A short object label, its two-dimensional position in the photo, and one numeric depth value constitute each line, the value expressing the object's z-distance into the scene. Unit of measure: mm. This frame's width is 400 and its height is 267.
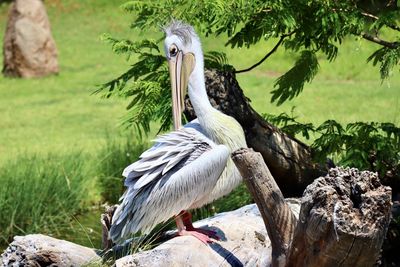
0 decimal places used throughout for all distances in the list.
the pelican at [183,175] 10414
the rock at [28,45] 33375
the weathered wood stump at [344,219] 8281
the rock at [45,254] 10750
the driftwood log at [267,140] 12867
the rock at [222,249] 9727
